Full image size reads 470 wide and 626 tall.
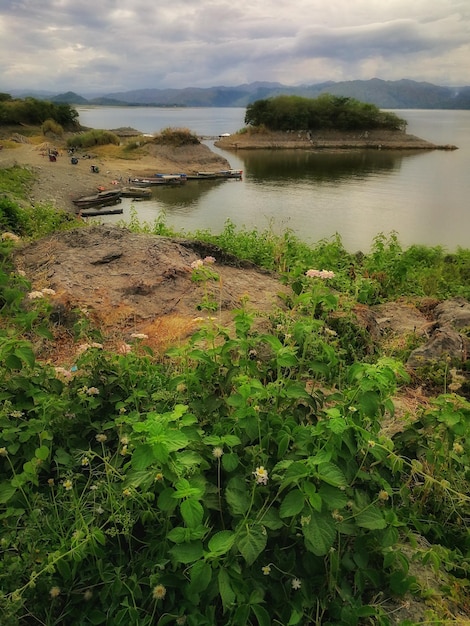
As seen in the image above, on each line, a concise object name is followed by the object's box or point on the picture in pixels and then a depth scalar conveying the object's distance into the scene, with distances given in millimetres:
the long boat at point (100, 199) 24484
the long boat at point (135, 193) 28906
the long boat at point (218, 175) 37406
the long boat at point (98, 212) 22094
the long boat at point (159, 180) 32641
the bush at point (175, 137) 47344
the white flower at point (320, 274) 3045
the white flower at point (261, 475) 1781
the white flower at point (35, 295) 3039
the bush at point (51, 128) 53656
